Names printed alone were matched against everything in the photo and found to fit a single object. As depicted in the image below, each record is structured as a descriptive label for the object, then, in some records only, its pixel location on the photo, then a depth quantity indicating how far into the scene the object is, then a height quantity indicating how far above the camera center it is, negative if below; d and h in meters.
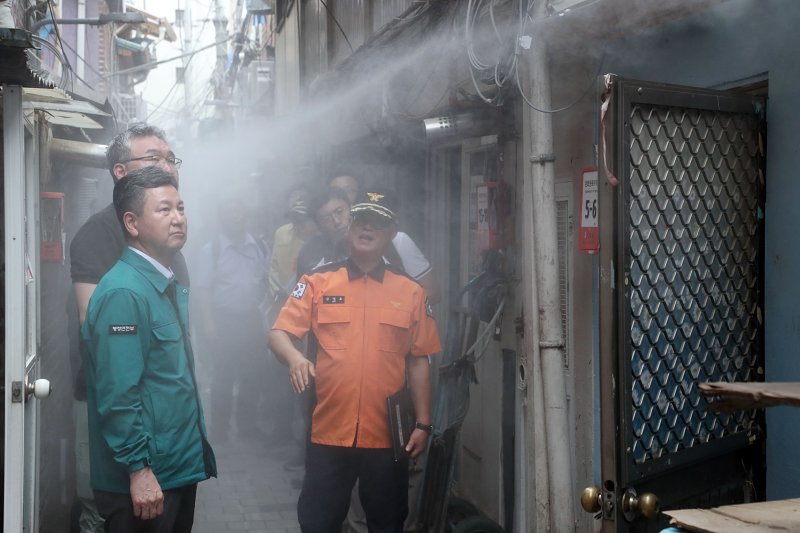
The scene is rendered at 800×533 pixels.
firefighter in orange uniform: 4.70 -0.54
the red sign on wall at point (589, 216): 4.62 +0.31
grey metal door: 3.02 -0.09
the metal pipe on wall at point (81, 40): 16.97 +4.67
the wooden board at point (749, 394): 2.23 -0.33
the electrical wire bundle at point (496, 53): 5.00 +1.38
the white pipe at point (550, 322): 4.29 -0.26
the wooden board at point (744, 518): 2.07 -0.62
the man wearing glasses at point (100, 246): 4.41 +0.14
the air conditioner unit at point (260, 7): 20.57 +6.63
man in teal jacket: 3.70 -0.48
